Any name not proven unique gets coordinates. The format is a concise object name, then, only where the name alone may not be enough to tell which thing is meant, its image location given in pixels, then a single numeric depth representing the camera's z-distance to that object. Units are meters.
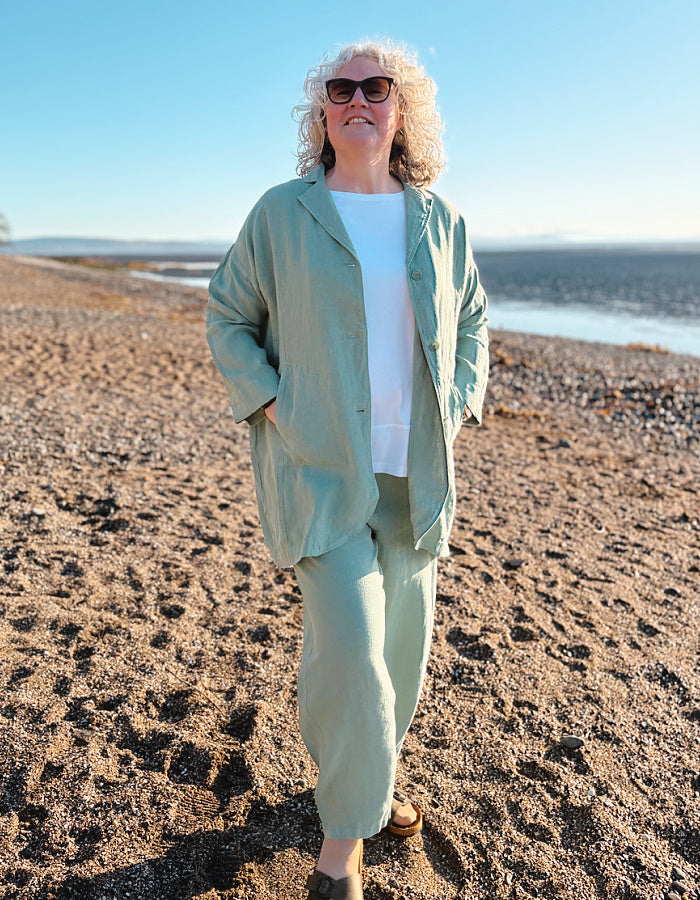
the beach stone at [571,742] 2.87
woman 1.86
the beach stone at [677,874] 2.31
